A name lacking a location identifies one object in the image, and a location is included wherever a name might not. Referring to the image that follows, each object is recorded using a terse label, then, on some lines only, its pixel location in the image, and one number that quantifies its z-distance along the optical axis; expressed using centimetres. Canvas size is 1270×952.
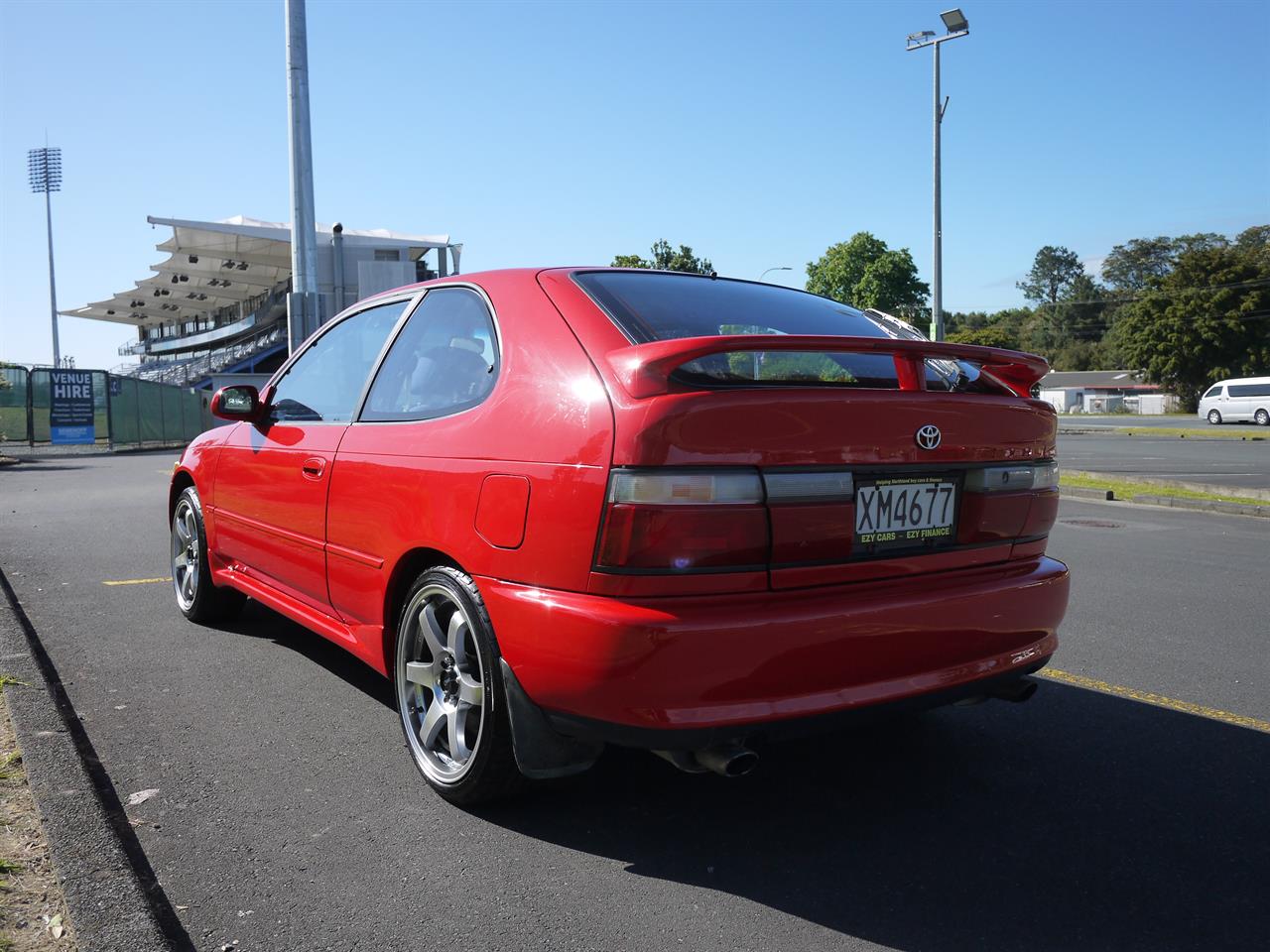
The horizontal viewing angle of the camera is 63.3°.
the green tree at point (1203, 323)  6244
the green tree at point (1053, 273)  14138
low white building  6952
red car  251
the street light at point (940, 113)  2758
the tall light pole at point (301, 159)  1424
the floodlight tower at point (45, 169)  9056
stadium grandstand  6556
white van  4100
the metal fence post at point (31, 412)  2836
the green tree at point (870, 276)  8600
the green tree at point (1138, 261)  12300
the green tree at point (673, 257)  6638
